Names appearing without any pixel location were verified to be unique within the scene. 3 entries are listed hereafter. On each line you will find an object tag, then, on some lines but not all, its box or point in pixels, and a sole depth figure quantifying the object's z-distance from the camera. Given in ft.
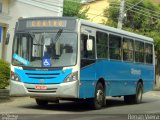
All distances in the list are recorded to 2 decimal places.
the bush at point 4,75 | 66.28
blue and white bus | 55.31
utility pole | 110.88
